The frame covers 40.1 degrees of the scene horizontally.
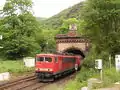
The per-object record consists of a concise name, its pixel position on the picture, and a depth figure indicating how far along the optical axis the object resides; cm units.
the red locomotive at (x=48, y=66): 1402
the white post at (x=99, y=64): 937
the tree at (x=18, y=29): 2503
